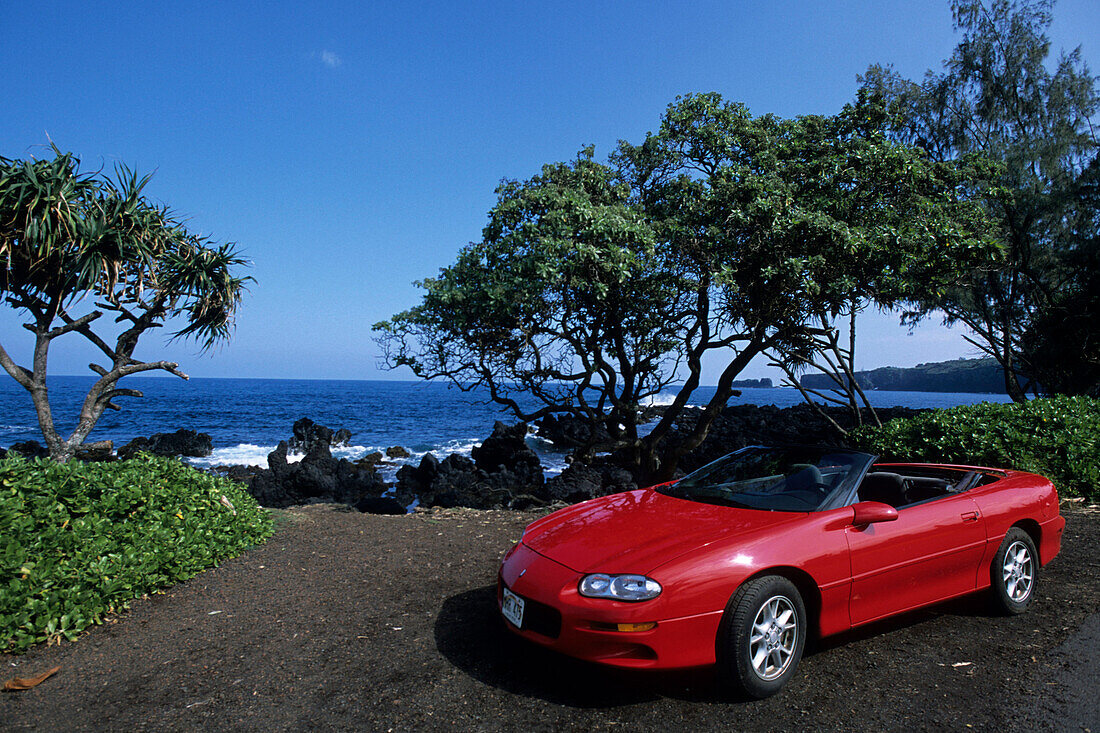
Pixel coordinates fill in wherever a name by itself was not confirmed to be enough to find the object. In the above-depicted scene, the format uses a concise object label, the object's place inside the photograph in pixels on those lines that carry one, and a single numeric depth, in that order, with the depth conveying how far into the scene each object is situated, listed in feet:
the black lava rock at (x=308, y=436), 97.63
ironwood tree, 54.08
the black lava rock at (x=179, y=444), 91.71
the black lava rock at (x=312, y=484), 53.26
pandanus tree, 20.59
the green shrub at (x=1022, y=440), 26.61
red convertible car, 10.21
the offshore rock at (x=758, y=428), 74.49
